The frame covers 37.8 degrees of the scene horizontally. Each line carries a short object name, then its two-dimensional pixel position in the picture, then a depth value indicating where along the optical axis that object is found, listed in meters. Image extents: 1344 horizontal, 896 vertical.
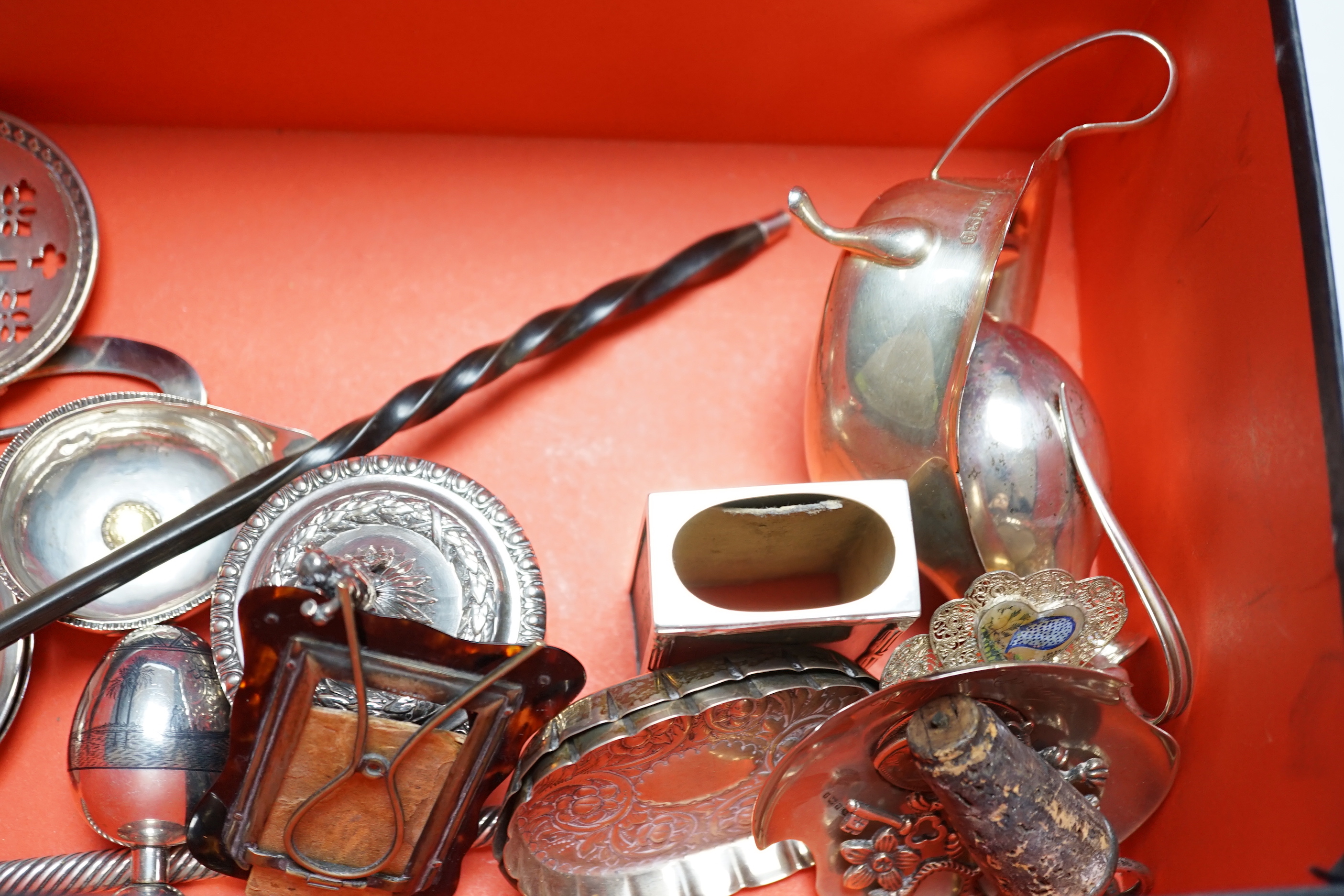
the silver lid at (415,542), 0.32
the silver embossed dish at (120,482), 0.33
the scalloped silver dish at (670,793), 0.30
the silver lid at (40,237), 0.35
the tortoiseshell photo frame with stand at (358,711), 0.29
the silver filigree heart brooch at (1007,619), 0.30
